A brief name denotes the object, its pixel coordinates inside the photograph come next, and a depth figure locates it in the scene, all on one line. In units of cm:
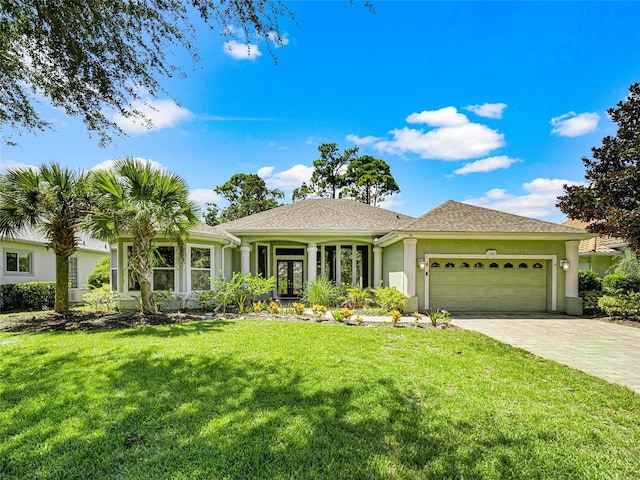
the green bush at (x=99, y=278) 1576
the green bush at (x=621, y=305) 1055
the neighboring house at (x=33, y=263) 1360
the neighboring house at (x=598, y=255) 1704
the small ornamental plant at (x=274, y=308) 1071
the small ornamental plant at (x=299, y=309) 1058
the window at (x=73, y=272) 1700
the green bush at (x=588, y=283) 1372
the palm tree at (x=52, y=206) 919
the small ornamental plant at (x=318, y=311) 978
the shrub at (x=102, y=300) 1228
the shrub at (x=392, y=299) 1105
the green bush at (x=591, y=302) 1170
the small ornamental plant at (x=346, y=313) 930
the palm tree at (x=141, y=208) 919
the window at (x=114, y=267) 1253
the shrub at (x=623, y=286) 1165
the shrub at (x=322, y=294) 1233
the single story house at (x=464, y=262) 1153
